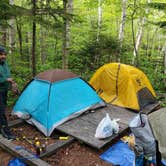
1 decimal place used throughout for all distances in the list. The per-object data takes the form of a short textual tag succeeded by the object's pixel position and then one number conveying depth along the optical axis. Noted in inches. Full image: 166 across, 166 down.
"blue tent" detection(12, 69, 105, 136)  212.2
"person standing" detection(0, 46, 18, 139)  194.7
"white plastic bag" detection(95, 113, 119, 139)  192.7
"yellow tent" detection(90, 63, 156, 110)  270.1
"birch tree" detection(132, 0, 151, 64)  550.4
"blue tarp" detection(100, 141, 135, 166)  171.8
